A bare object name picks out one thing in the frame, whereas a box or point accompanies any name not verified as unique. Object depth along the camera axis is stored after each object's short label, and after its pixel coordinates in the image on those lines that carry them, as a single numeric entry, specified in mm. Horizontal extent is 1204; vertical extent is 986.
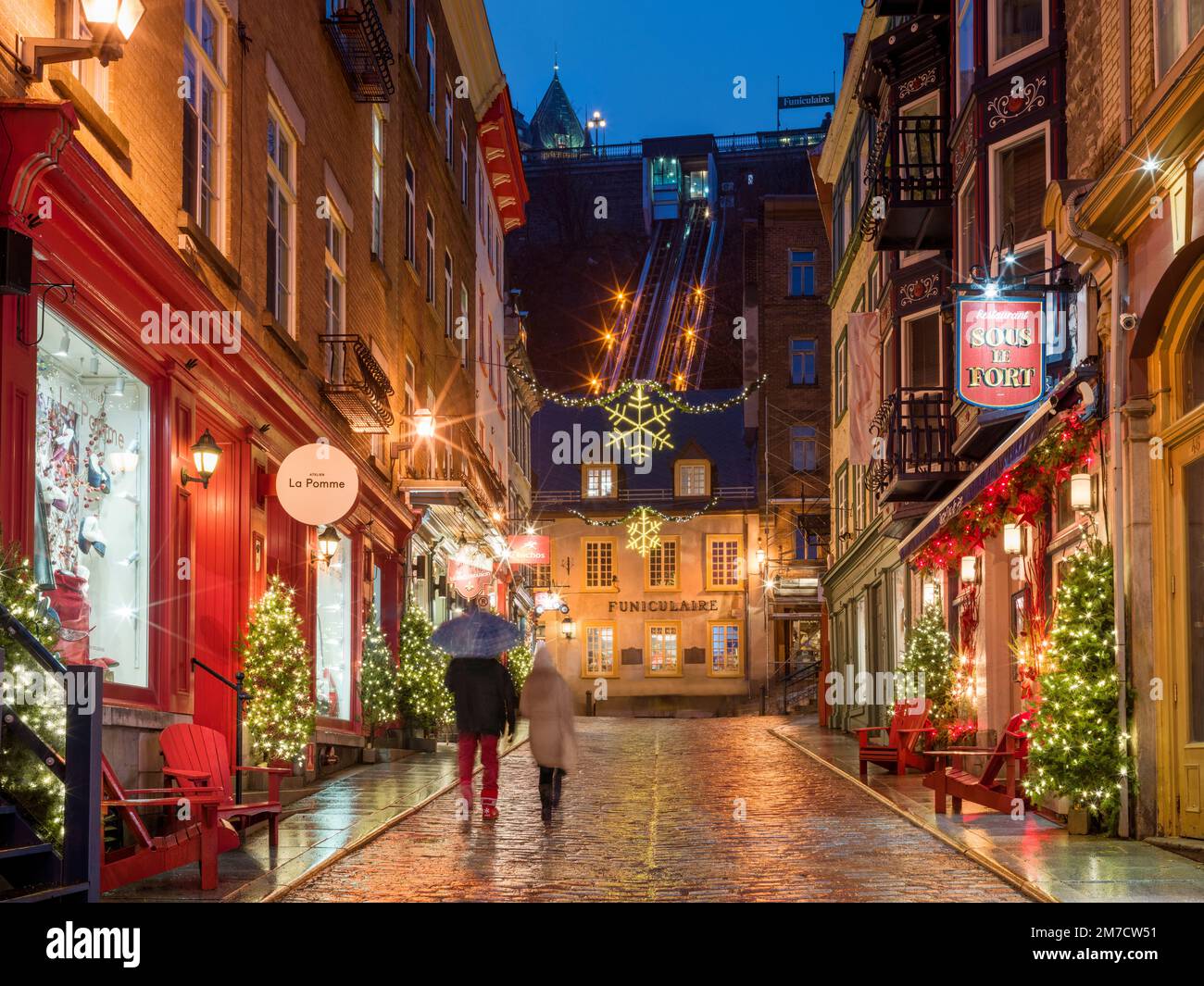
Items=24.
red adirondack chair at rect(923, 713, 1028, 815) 13617
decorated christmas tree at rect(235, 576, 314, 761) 15070
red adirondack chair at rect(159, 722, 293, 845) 11141
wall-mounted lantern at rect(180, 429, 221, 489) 12945
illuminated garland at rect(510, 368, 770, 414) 38256
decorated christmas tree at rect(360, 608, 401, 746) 21812
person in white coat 13469
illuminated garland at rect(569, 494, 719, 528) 52125
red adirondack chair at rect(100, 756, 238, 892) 8602
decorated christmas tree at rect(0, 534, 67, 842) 7773
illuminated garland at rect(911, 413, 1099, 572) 13922
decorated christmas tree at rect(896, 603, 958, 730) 21281
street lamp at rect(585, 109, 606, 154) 113562
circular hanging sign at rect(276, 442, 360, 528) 15344
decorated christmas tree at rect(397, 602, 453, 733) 23844
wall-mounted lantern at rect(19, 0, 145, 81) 9195
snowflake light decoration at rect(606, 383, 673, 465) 57500
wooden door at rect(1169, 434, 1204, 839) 11656
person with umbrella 13703
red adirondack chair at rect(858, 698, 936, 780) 18347
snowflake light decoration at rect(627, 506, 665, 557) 51438
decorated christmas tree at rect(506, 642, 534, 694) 35281
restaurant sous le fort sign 14789
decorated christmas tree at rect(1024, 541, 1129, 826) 12438
